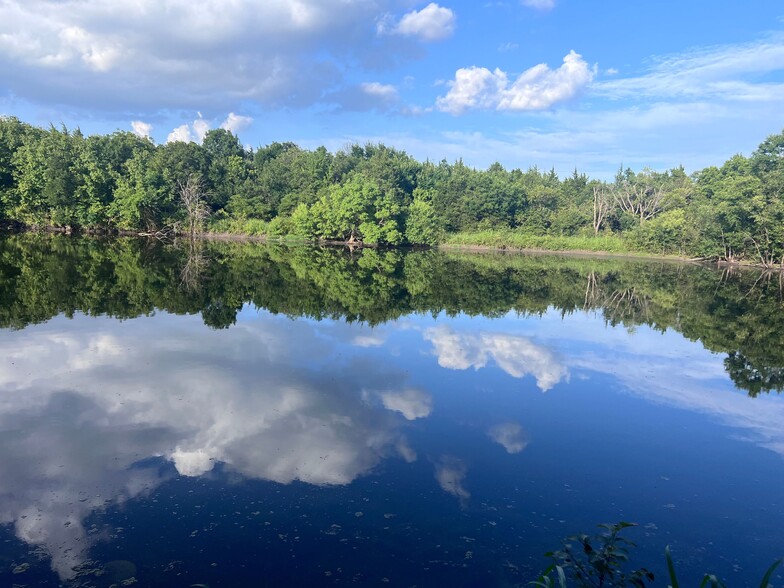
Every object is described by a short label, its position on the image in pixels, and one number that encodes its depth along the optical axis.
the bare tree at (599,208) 60.84
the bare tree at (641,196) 63.06
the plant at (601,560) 2.68
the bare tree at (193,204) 49.94
